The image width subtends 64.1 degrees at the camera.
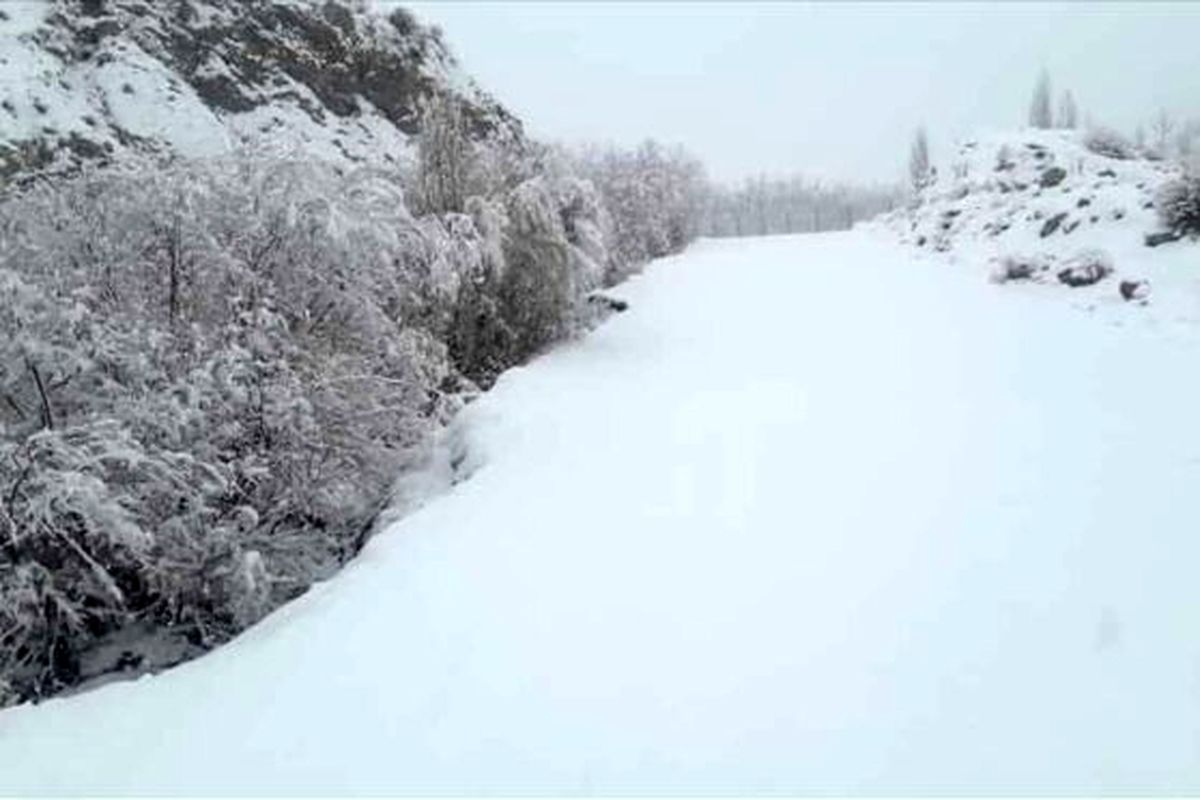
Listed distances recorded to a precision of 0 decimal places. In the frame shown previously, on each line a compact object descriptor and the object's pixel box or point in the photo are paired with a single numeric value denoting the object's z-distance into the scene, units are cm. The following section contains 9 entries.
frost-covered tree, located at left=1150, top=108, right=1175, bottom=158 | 5884
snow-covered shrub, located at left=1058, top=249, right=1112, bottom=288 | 1371
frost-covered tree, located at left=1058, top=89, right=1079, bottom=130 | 8819
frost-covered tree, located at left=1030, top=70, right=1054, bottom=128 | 8100
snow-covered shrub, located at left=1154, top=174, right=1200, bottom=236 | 1329
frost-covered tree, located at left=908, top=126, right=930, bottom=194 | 7738
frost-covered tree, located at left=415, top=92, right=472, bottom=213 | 1294
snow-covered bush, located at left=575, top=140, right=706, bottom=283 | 3297
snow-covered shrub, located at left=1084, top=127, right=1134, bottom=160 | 2950
